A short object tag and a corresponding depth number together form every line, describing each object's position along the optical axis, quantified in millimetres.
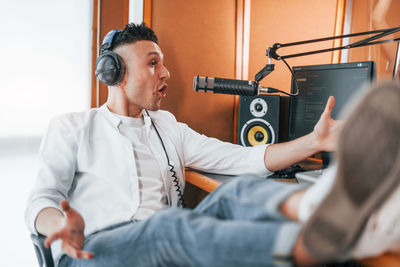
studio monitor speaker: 1660
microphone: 1429
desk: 1301
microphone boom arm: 1223
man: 686
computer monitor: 1391
